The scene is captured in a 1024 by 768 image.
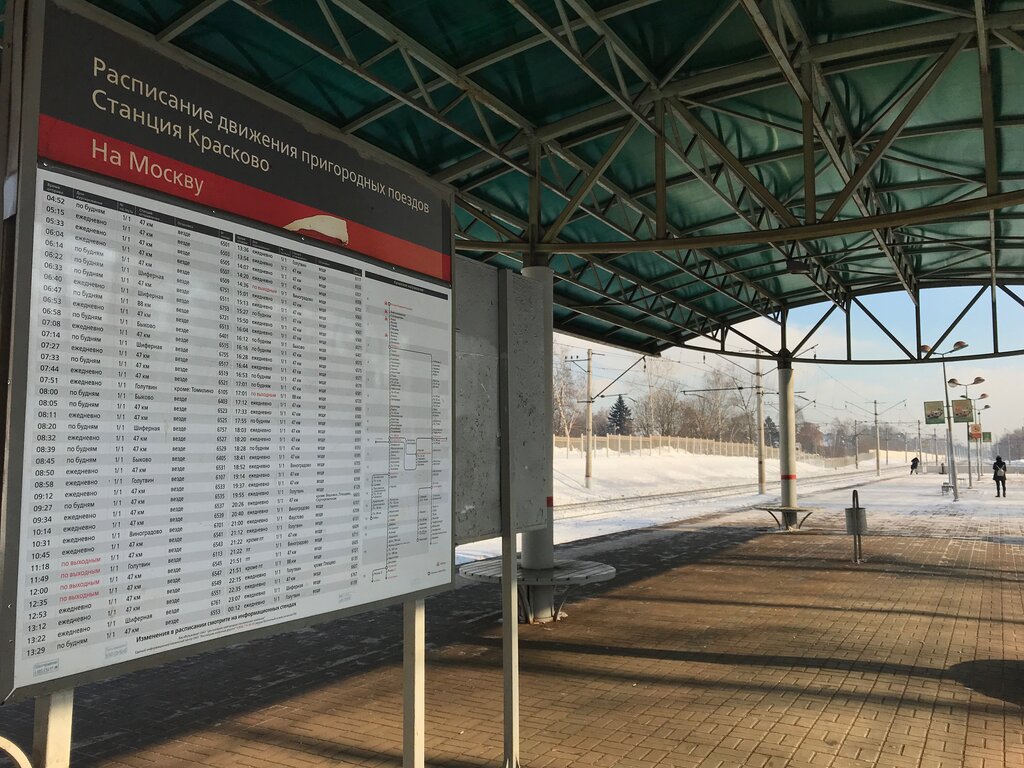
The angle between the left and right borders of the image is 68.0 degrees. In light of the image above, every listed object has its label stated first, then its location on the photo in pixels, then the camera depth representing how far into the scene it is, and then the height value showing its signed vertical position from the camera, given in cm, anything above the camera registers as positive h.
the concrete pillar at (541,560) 896 -134
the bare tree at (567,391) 7462 +592
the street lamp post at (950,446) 3086 -8
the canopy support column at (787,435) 1934 +26
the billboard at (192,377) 217 +25
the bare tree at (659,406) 9075 +483
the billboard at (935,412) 3347 +144
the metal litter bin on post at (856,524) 1324 -139
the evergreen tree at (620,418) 9261 +348
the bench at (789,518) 1842 -179
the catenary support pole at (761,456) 3421 -49
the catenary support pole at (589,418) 3823 +141
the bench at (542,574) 812 -143
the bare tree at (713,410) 9706 +455
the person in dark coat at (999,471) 3419 -133
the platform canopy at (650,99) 672 +379
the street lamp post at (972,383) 3724 +311
